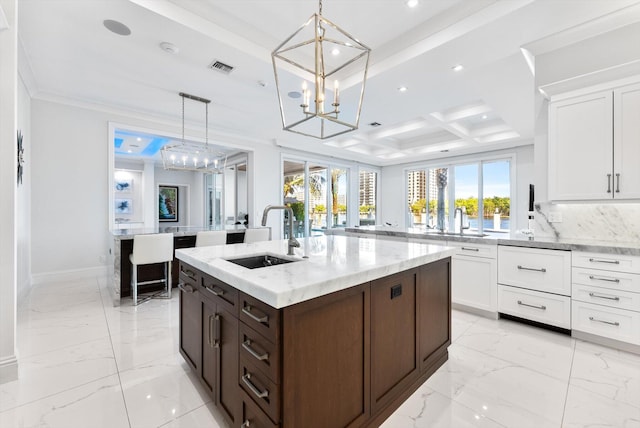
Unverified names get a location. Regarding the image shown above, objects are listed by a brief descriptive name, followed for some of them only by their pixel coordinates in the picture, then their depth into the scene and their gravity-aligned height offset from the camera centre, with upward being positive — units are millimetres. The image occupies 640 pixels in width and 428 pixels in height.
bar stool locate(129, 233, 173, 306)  3490 -481
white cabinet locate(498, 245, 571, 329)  2697 -705
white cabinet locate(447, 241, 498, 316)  3109 -719
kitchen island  1186 -602
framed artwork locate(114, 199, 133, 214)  8938 +217
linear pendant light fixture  4418 +1567
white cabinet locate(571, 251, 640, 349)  2379 -717
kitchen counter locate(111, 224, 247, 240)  3586 -264
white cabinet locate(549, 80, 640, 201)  2512 +632
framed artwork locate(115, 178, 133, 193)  8875 +873
